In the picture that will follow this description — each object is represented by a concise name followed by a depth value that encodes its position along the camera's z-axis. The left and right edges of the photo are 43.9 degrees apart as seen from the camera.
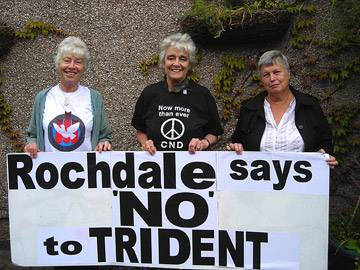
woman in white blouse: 2.57
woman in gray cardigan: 2.65
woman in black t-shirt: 2.63
